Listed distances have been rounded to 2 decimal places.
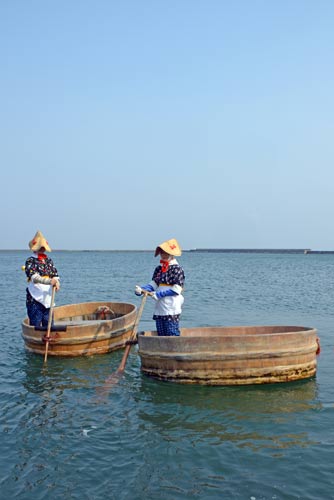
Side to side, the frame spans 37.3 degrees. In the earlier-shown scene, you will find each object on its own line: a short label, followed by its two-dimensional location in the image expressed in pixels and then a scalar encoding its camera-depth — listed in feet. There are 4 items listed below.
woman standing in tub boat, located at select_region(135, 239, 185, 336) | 32.27
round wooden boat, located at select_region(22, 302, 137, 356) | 37.88
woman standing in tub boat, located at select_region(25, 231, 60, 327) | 38.04
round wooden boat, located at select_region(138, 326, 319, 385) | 30.07
